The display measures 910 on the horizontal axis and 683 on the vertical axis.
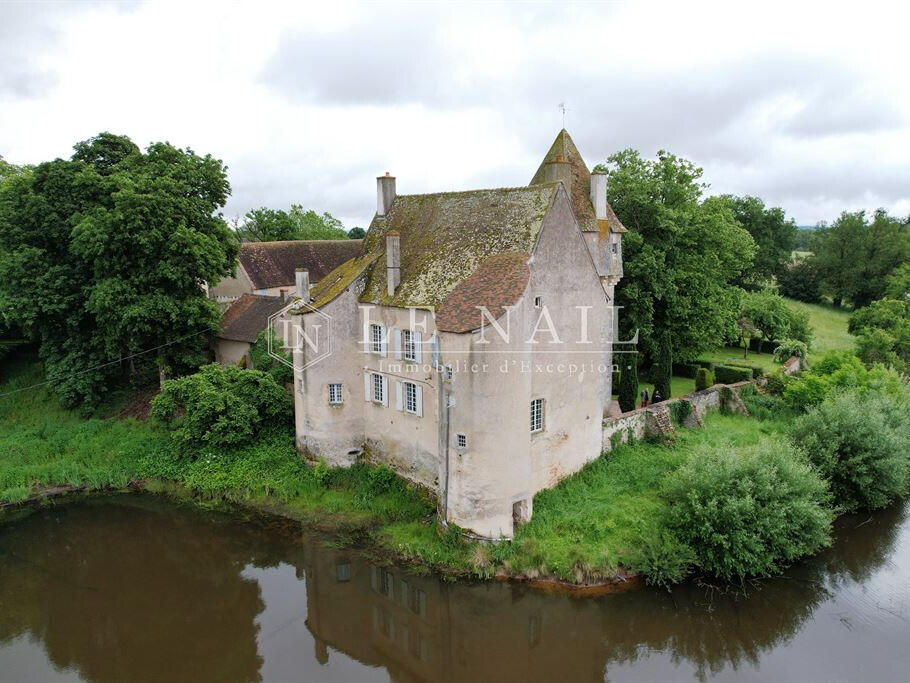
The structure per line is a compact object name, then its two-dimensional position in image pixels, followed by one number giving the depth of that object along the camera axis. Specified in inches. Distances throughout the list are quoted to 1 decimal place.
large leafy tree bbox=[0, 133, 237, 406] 1064.2
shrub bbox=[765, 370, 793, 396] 1230.9
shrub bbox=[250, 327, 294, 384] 1072.2
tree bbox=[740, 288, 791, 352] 1562.5
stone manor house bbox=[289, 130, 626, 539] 723.4
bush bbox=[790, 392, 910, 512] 865.5
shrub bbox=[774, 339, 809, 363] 1464.1
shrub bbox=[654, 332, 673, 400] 1132.5
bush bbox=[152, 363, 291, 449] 970.1
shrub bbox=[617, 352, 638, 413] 1079.6
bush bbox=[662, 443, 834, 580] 703.1
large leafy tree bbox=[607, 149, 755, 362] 1194.6
